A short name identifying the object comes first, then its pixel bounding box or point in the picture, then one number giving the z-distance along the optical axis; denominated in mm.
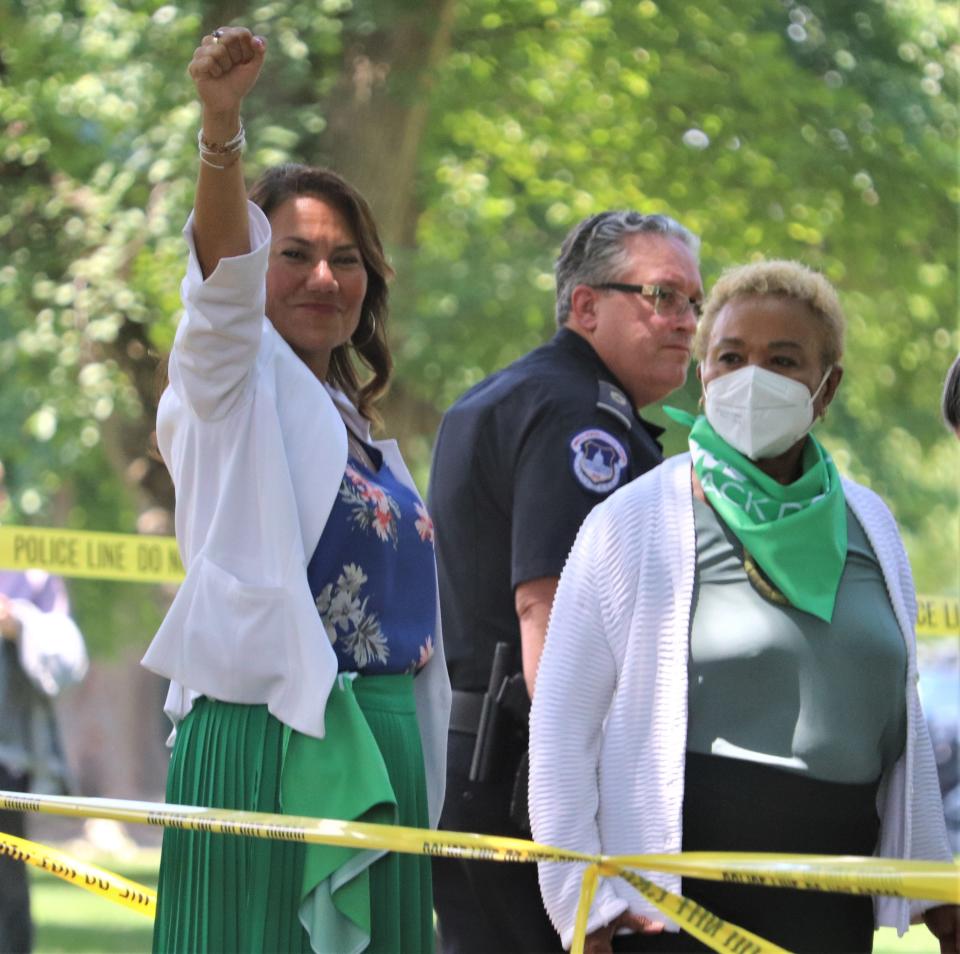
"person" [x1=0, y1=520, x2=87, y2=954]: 15445
